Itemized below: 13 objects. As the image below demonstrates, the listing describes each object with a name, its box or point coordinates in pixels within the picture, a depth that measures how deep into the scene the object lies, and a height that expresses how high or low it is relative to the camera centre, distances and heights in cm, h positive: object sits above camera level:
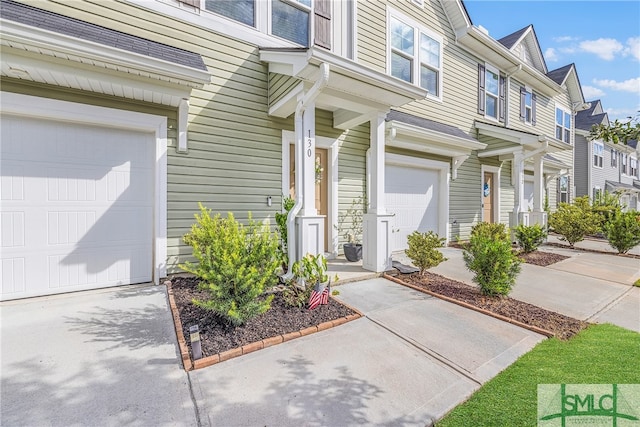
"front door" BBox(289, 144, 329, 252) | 603 +57
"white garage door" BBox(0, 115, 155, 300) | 364 +9
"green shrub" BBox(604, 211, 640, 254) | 736 -48
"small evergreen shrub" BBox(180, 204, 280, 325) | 279 -58
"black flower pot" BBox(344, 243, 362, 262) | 574 -78
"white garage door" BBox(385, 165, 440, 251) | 723 +37
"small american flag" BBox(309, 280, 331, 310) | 354 -104
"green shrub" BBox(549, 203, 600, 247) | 812 -31
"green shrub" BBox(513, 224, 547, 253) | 692 -57
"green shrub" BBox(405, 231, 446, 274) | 485 -66
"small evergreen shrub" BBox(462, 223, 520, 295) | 406 -76
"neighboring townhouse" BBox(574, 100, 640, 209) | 1627 +304
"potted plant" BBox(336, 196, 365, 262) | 632 -22
